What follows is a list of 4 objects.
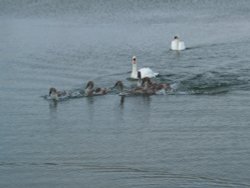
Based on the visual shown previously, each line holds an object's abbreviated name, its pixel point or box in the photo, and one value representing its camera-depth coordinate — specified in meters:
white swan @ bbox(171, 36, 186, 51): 39.66
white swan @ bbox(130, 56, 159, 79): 32.41
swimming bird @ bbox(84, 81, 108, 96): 30.16
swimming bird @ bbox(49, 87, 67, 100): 29.48
